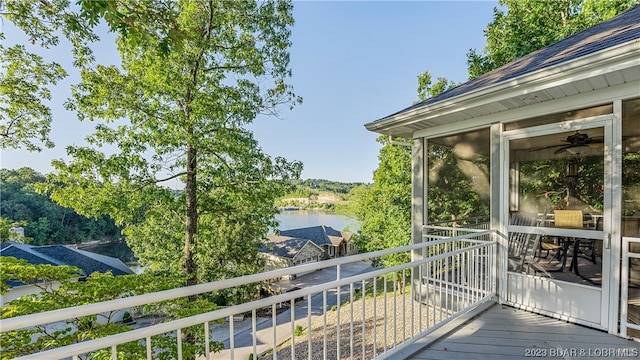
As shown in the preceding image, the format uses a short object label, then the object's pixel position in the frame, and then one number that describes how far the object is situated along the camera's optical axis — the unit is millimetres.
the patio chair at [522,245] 3332
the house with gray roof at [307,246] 23719
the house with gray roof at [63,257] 13133
